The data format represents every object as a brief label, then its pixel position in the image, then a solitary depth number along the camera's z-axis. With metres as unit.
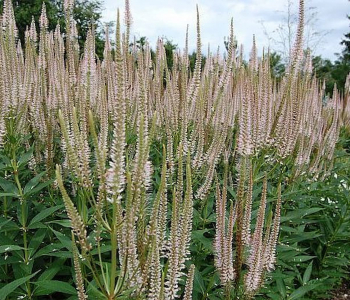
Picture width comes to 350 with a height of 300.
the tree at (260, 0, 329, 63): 26.75
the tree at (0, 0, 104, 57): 18.48
